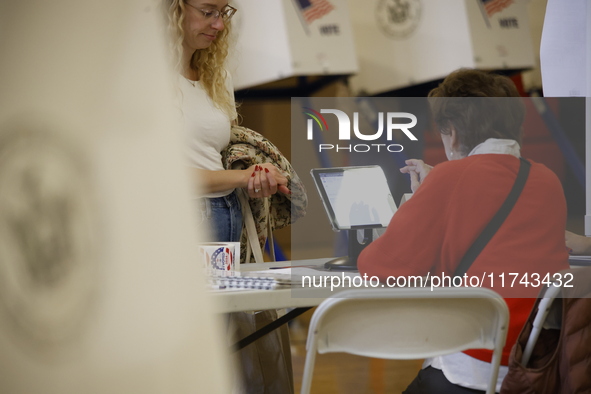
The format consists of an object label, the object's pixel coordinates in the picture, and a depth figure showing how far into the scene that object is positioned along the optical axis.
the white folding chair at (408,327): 6.30
